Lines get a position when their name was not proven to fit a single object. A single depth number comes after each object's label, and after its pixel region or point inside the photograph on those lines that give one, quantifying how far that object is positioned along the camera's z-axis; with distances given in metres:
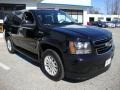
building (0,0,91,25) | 10.51
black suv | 2.28
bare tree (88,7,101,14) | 52.10
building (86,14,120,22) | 33.58
